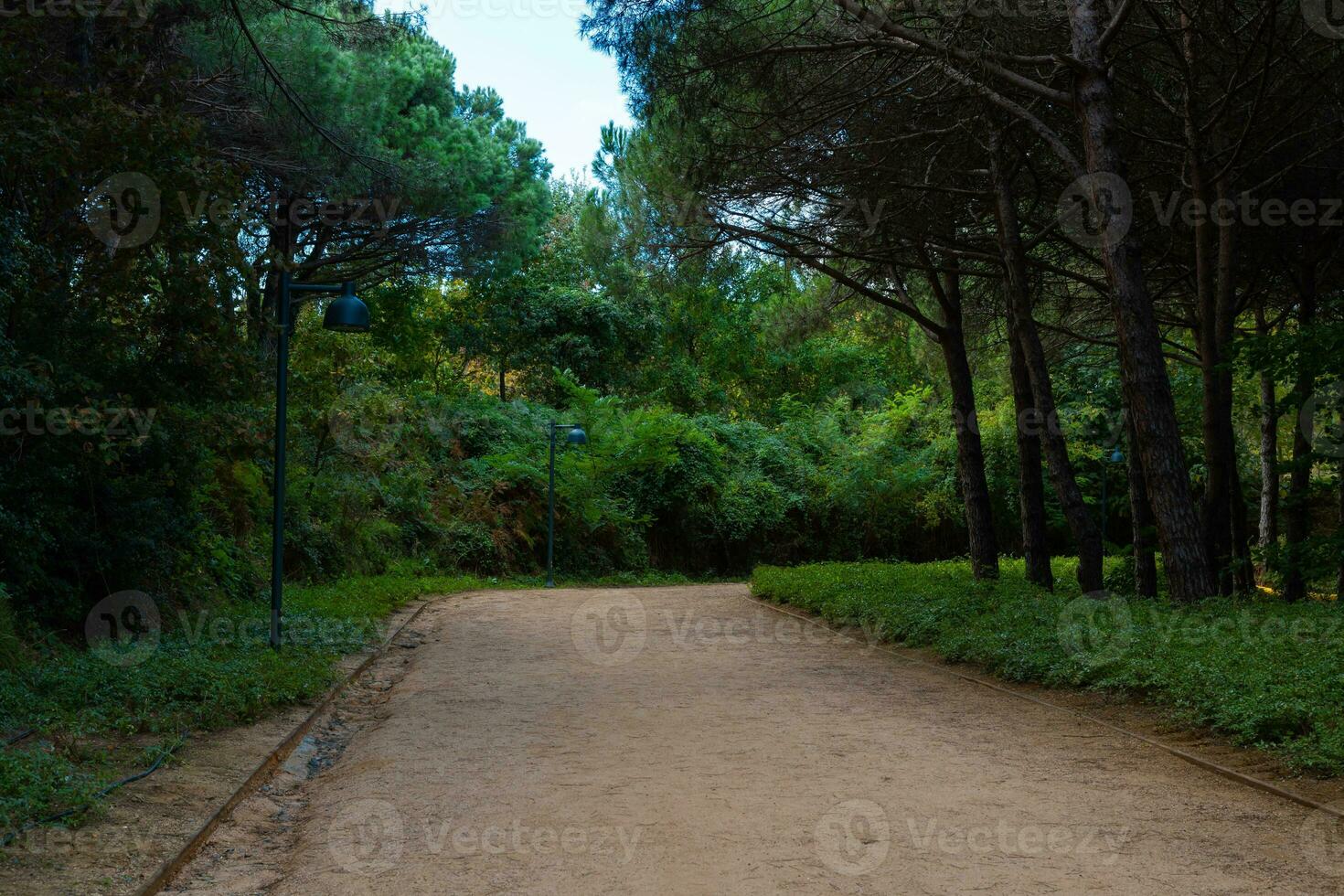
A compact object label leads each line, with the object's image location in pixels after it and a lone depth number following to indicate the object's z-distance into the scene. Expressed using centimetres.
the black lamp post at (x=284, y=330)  1016
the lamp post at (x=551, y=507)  2342
